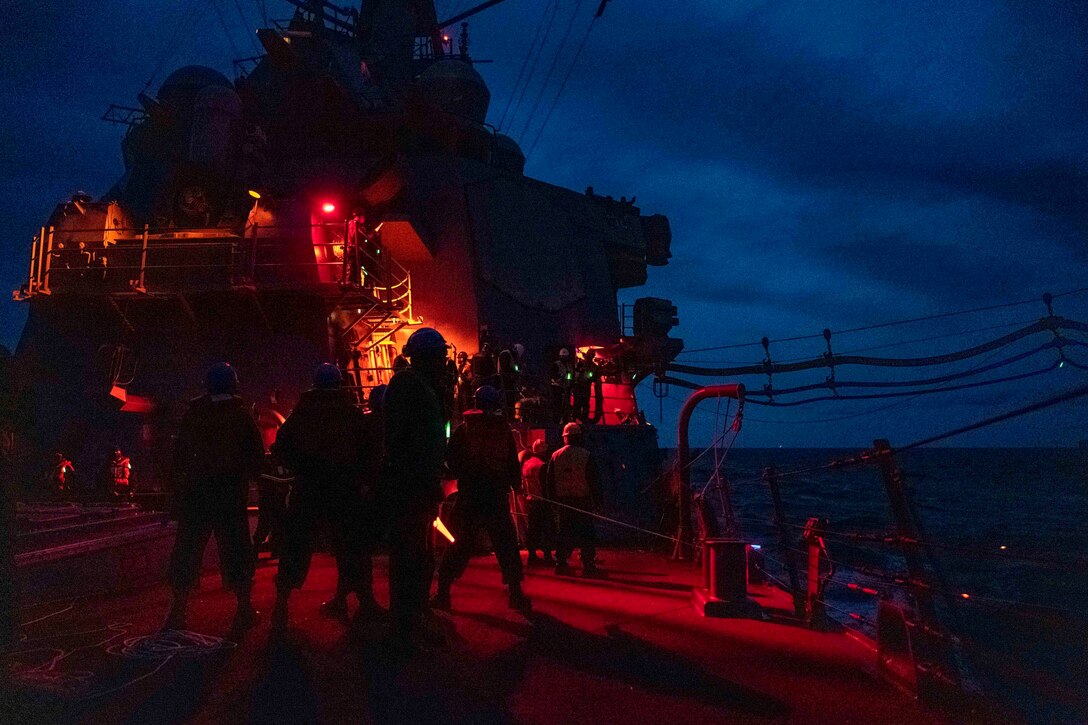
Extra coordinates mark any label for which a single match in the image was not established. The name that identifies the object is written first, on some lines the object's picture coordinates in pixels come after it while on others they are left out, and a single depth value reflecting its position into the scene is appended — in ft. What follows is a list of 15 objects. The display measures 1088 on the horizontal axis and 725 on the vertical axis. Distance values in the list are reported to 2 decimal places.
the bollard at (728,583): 18.19
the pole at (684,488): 31.33
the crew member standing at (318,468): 15.58
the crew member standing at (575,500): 26.76
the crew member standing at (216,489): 15.16
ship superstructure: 40.60
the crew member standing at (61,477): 40.21
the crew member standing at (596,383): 52.39
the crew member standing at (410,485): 13.44
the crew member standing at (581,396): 50.14
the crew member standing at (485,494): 17.31
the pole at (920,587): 11.62
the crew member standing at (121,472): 39.58
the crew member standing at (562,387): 49.16
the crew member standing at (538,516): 28.96
